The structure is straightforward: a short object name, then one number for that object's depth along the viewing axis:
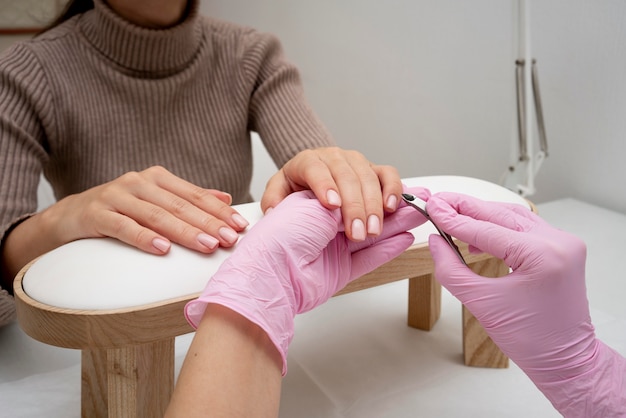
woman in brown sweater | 0.72
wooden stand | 0.55
